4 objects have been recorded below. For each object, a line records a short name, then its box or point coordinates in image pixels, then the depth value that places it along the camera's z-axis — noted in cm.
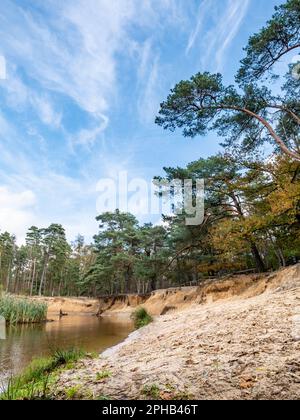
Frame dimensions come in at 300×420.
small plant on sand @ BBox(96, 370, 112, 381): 379
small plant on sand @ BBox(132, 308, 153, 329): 1498
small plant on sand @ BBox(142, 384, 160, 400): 289
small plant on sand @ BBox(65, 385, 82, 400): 315
